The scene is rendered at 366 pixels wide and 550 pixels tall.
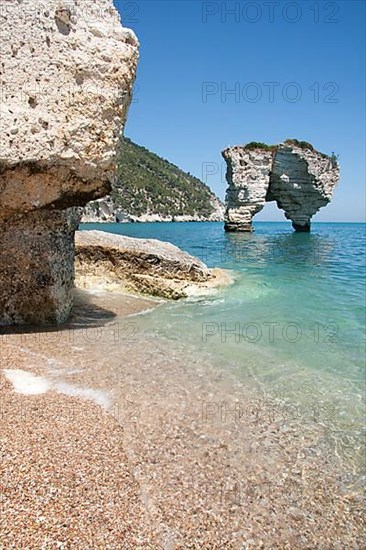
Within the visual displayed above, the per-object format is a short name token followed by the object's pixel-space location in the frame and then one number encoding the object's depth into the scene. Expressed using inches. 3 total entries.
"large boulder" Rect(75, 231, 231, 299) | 497.7
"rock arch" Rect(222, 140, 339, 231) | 2081.7
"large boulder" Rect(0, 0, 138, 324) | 243.6
